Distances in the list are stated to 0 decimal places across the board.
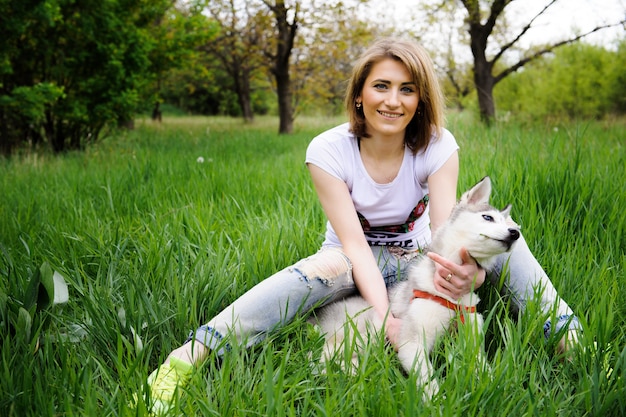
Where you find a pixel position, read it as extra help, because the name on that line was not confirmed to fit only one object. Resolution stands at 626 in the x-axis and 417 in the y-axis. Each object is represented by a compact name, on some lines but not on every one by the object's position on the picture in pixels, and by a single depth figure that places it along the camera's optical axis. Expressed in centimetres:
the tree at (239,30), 1173
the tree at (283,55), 1054
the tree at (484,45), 817
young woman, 209
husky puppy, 174
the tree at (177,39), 927
